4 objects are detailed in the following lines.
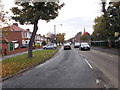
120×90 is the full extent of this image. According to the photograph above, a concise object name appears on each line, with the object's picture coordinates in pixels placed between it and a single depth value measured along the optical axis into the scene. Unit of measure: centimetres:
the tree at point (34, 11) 996
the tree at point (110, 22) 1787
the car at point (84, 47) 2002
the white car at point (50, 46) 2684
